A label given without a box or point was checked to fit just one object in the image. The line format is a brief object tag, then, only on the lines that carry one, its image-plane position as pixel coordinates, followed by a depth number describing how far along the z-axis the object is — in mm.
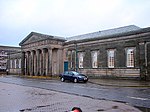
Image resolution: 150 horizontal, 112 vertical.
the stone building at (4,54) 49283
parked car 18156
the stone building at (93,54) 19372
